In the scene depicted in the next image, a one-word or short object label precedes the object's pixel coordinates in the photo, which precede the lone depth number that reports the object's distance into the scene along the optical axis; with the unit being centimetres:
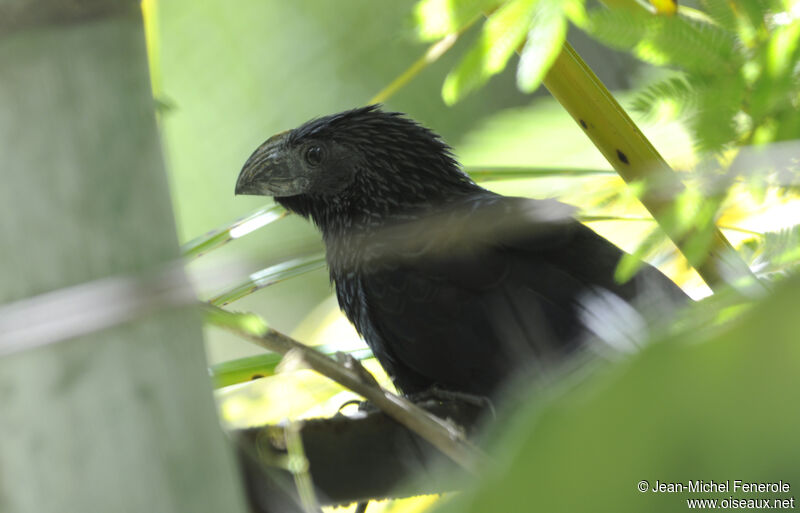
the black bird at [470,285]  504
